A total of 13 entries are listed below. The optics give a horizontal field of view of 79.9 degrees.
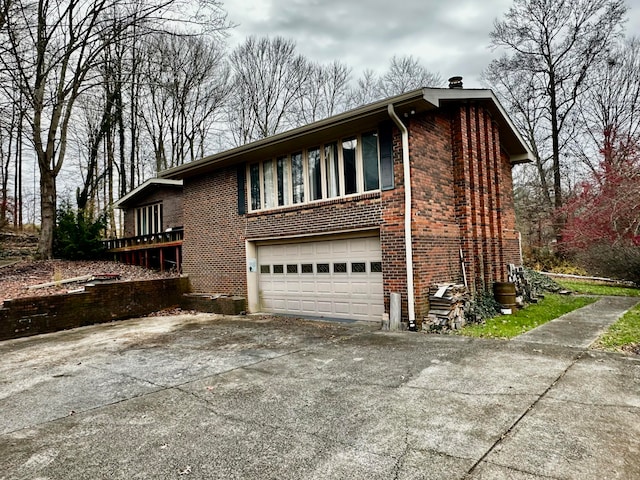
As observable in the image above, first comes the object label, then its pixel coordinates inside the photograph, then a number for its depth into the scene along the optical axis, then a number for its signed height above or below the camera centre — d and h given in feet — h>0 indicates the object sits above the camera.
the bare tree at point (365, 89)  86.02 +36.32
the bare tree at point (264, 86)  82.28 +36.06
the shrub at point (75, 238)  50.70 +3.09
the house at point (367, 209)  25.40 +3.24
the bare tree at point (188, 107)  75.05 +31.16
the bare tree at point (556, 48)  61.16 +32.70
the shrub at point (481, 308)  27.02 -4.68
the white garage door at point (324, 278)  27.58 -2.14
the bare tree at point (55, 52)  30.25 +20.06
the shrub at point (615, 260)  40.83 -2.32
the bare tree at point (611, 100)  62.95 +23.87
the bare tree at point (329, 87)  84.84 +36.62
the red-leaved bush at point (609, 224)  26.30 +1.85
